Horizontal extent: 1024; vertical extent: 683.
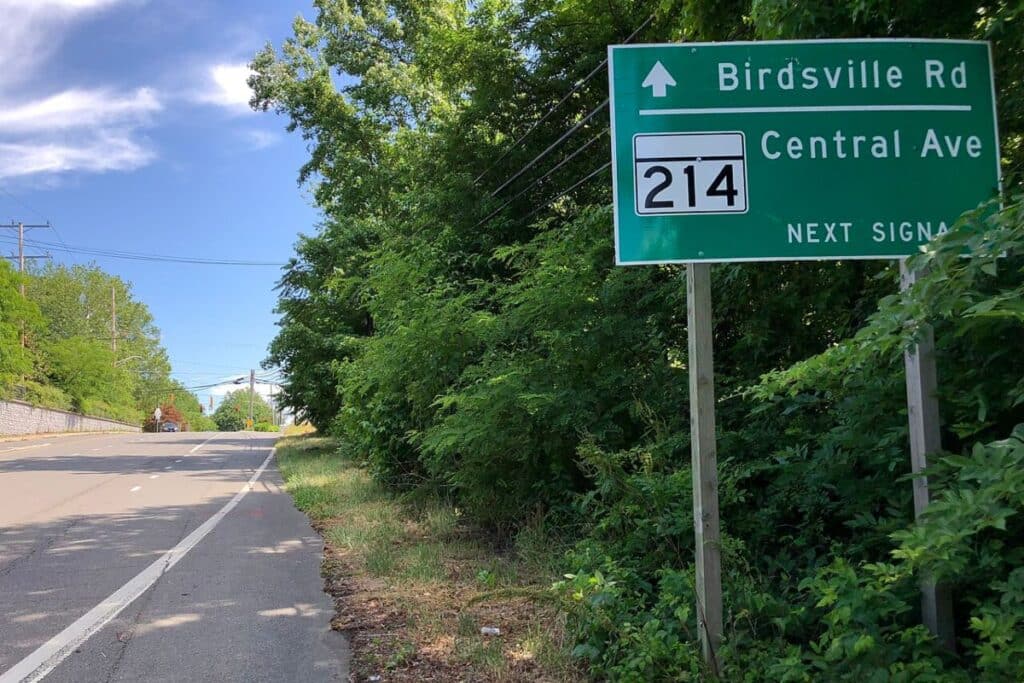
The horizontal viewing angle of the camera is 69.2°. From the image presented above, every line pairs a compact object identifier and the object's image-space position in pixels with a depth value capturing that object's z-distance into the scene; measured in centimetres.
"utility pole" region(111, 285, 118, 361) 7381
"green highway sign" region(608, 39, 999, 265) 371
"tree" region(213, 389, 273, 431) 13555
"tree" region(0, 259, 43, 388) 3756
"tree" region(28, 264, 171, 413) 6962
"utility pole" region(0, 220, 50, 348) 5741
